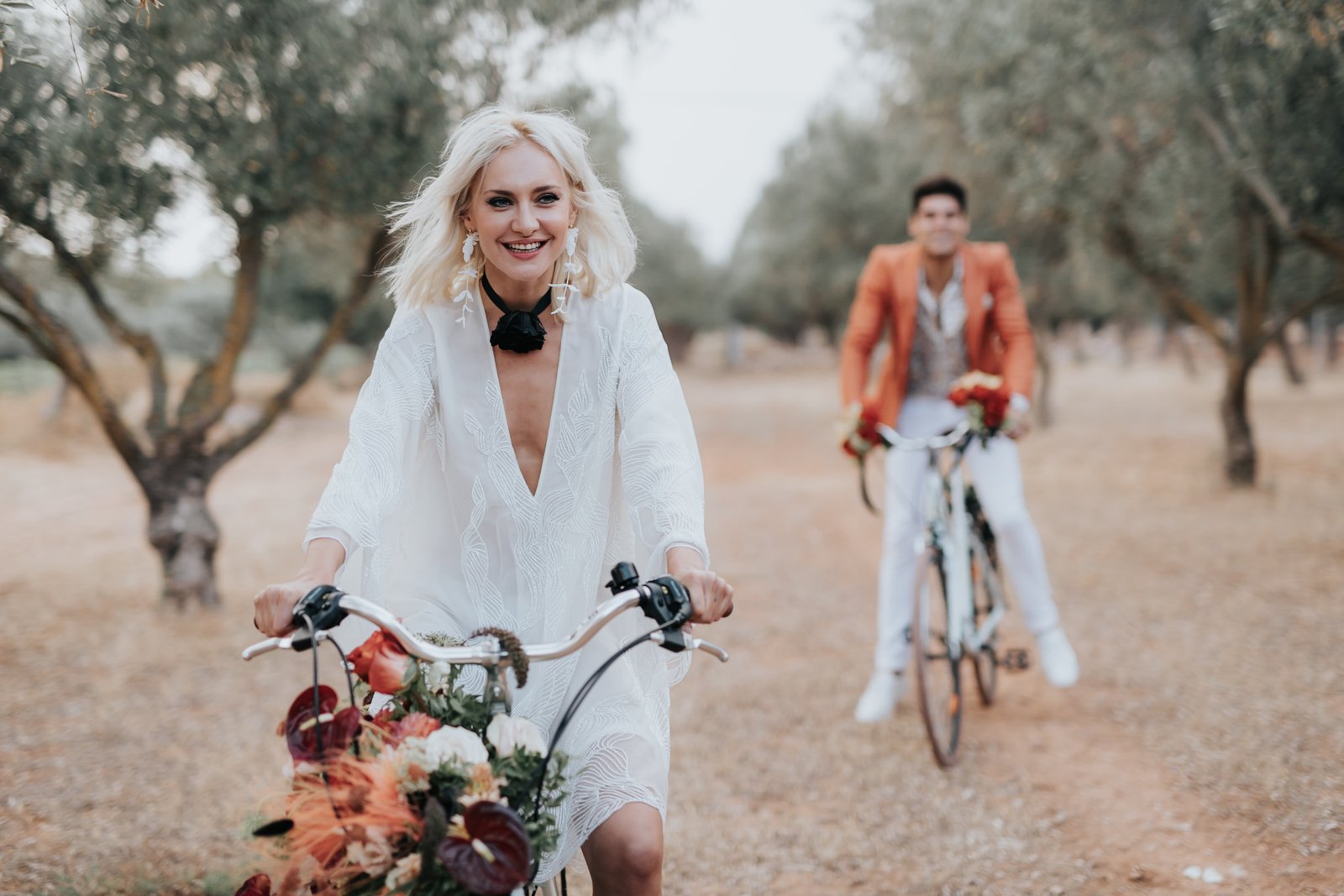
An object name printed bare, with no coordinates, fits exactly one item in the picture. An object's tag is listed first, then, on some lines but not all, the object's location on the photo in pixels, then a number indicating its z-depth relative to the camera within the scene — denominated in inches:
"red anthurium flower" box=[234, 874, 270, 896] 72.6
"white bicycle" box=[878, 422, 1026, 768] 179.5
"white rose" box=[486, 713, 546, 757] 72.8
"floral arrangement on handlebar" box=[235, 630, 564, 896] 64.0
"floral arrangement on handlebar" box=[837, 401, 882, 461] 185.5
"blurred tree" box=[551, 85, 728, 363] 1628.9
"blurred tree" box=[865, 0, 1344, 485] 298.0
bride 93.4
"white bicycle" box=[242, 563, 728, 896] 74.5
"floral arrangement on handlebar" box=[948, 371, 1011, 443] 180.5
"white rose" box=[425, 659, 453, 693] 79.8
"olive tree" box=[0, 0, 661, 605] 236.4
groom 195.0
